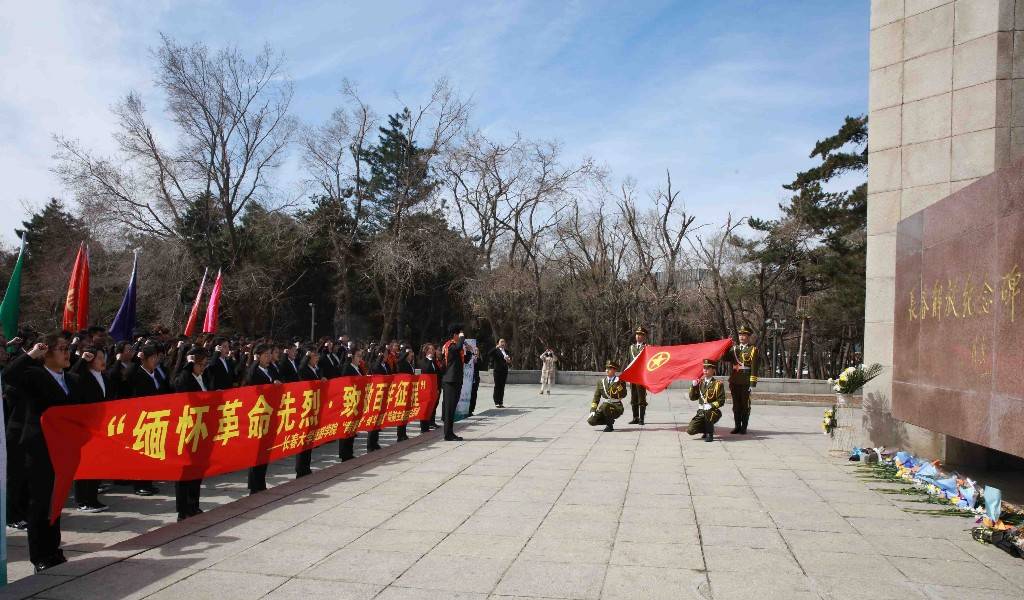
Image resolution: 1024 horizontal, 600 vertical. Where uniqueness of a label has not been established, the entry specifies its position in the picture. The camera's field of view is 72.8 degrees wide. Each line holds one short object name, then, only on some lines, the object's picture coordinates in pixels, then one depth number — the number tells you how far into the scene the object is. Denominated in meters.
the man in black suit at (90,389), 6.03
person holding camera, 21.42
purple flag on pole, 13.05
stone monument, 5.84
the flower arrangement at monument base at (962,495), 5.33
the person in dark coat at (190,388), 6.04
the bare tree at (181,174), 26.42
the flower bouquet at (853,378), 9.65
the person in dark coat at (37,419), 4.71
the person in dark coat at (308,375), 8.00
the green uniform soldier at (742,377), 11.67
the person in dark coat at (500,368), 16.59
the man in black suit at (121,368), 7.36
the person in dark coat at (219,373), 7.99
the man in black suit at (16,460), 5.18
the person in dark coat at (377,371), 9.90
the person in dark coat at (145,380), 7.06
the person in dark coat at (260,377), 7.13
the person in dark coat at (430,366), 12.31
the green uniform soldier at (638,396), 13.20
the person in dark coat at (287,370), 8.26
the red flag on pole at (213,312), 15.46
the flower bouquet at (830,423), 10.06
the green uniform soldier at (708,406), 11.04
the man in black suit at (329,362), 10.06
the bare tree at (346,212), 30.00
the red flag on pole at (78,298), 12.18
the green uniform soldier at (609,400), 11.98
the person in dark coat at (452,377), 10.70
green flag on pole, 9.63
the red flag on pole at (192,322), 15.47
